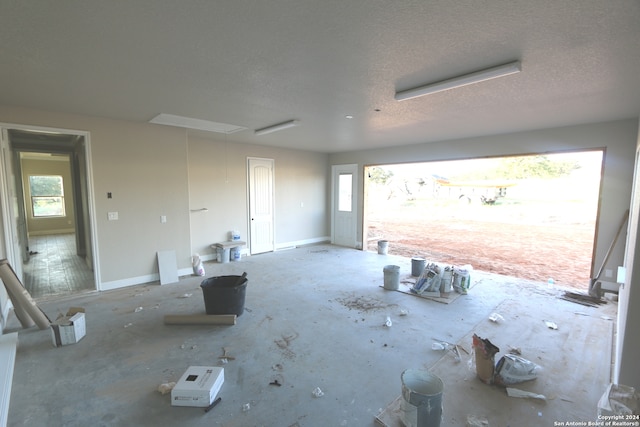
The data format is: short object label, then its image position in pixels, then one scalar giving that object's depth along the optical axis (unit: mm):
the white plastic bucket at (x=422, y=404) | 1814
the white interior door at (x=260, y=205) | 7074
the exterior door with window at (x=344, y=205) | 8070
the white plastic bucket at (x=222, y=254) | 6289
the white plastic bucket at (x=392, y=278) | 4734
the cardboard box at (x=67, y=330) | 2975
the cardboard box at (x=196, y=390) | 2162
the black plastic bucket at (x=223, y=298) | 3584
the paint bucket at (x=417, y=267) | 5449
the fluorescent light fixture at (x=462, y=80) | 2404
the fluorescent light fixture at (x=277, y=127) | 4564
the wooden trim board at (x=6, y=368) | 2066
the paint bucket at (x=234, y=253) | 6496
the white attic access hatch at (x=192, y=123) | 4371
